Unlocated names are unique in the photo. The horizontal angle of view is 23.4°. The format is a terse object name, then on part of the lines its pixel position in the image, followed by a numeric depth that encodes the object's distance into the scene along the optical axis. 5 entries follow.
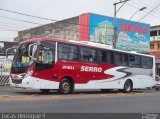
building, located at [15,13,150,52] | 46.06
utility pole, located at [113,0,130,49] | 37.87
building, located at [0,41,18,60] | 45.13
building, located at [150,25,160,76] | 73.96
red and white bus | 19.78
